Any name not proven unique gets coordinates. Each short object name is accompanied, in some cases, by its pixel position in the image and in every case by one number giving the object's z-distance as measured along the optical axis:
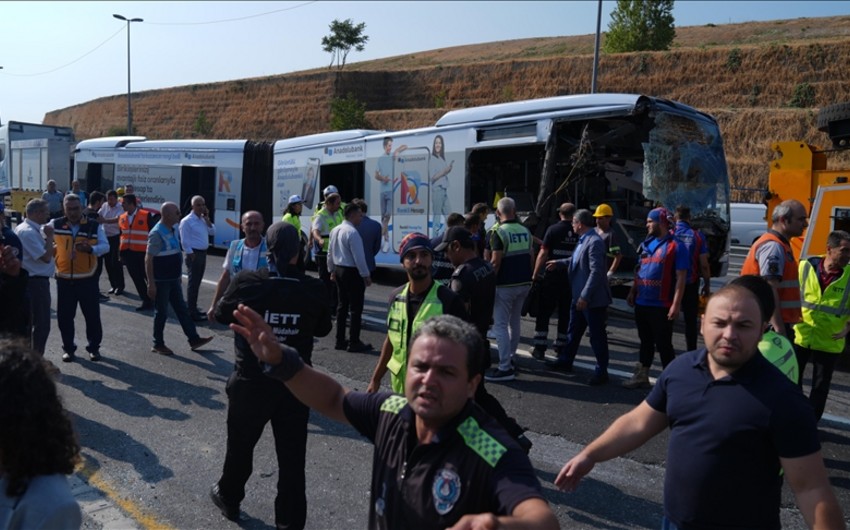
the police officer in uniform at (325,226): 10.46
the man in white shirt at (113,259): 12.63
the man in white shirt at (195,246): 10.38
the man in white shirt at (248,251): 6.59
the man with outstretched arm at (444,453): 2.20
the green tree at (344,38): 61.97
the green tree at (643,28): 53.03
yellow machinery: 9.36
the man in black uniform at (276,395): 4.26
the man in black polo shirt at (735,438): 2.59
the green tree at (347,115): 45.91
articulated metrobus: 11.27
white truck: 25.11
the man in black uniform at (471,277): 5.82
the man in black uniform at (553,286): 8.61
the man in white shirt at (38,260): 7.25
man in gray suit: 7.60
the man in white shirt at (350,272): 8.85
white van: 19.70
